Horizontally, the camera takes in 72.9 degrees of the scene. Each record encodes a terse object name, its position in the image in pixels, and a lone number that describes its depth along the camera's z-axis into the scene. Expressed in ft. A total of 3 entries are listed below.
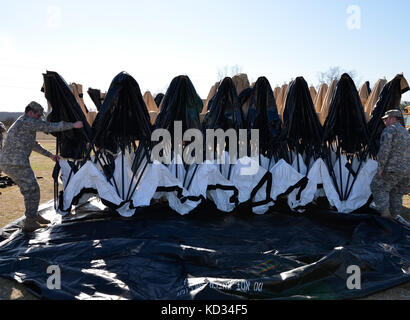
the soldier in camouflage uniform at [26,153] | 12.49
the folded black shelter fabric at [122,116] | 14.83
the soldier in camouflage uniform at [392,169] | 13.48
